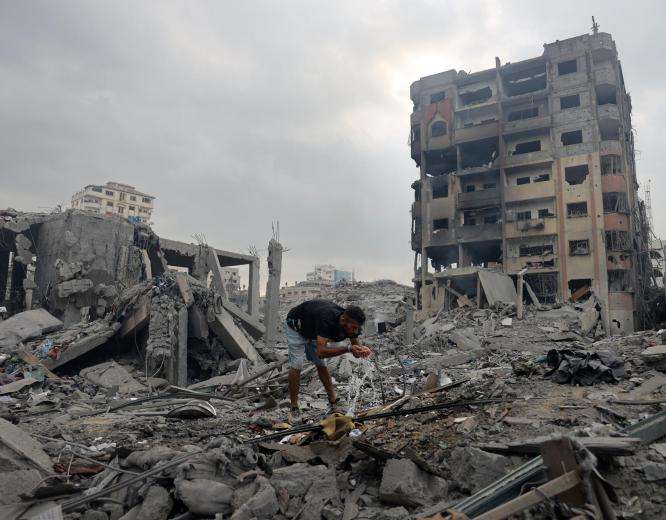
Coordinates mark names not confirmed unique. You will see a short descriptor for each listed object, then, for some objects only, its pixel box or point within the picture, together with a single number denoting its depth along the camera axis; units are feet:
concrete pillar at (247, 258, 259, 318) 56.70
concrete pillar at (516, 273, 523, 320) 60.13
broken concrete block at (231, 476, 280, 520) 8.33
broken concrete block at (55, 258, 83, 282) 39.04
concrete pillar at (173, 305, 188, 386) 29.12
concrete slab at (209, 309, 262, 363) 31.94
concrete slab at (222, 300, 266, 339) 35.19
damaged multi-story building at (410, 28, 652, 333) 87.81
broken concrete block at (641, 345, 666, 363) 16.56
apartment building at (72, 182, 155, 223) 213.05
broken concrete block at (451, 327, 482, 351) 43.88
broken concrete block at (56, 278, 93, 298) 38.70
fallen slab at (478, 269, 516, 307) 70.54
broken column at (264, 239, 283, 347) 43.14
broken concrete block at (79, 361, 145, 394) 26.18
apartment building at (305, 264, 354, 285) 298.08
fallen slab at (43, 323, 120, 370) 28.85
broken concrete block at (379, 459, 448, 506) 8.56
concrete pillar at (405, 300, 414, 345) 49.90
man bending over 14.67
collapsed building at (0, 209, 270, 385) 29.76
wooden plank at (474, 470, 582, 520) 7.01
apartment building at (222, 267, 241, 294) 189.21
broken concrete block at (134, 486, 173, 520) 8.90
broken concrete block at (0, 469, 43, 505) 9.43
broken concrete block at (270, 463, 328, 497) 9.36
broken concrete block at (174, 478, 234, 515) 8.82
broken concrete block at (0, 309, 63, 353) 31.37
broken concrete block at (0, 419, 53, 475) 10.32
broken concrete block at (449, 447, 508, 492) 8.57
